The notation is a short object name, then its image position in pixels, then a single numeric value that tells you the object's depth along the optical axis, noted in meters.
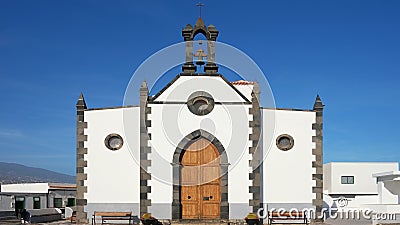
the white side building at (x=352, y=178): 43.59
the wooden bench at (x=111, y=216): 20.19
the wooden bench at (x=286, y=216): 20.31
